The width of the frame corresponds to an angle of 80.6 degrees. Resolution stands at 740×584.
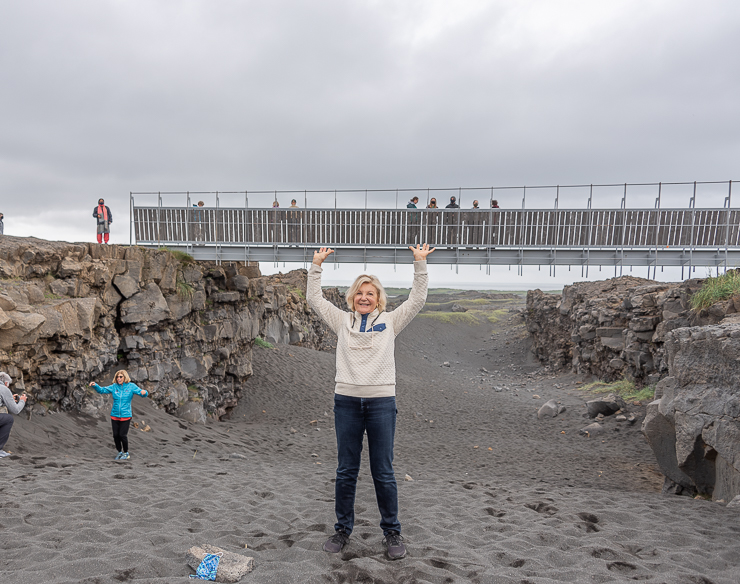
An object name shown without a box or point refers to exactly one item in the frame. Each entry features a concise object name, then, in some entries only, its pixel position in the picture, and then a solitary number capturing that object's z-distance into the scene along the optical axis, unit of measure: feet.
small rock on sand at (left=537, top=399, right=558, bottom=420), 43.86
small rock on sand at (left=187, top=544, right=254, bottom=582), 10.59
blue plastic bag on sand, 10.60
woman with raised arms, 11.29
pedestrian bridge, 45.37
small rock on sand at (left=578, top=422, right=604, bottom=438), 36.96
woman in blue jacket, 23.73
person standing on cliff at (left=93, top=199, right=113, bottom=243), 44.21
